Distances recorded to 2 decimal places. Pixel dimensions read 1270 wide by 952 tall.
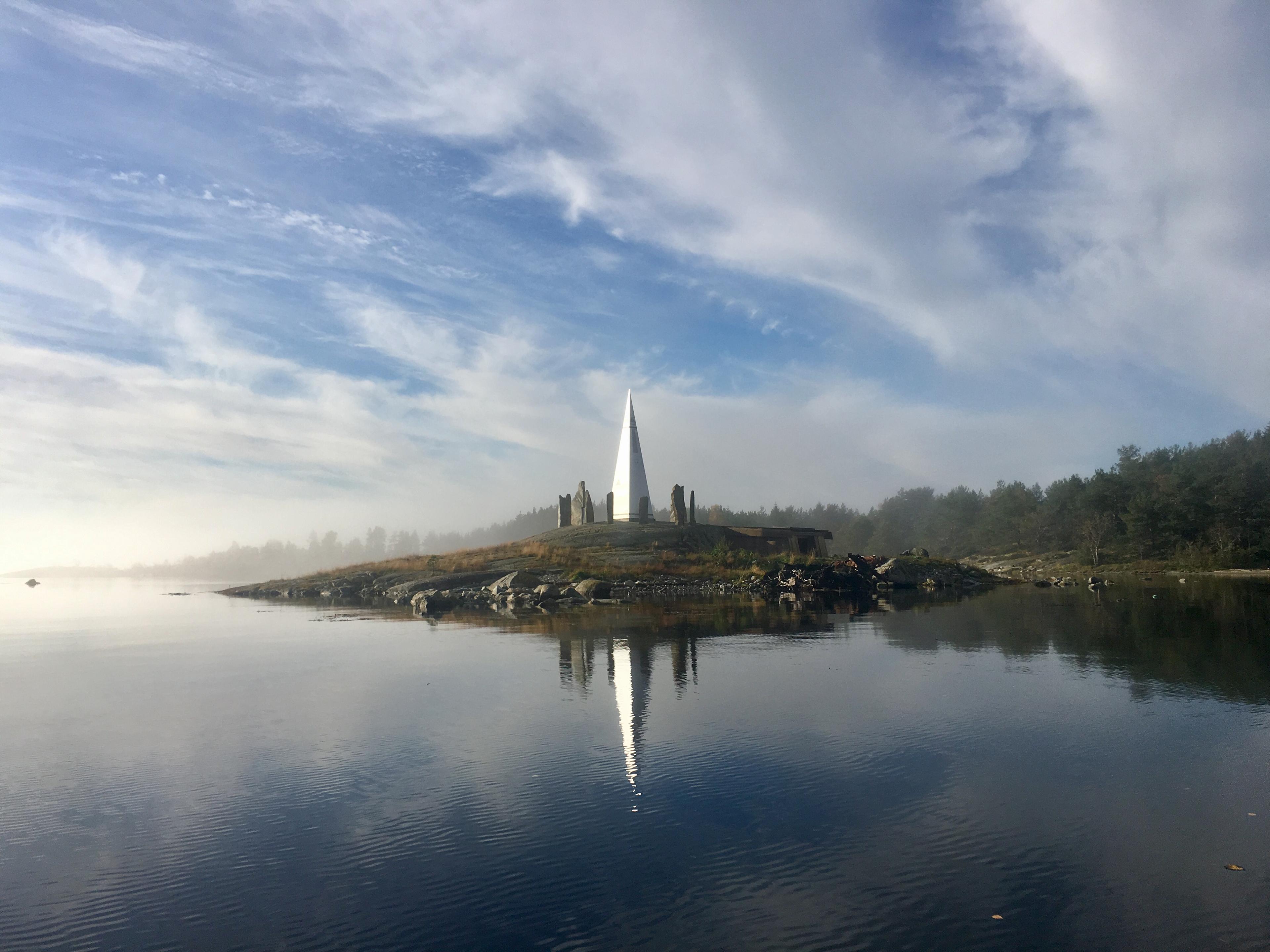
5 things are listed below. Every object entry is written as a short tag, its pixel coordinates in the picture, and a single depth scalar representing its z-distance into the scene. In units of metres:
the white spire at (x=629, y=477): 63.28
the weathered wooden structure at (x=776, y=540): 59.91
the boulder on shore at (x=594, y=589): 39.47
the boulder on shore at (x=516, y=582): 43.06
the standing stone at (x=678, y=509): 59.09
